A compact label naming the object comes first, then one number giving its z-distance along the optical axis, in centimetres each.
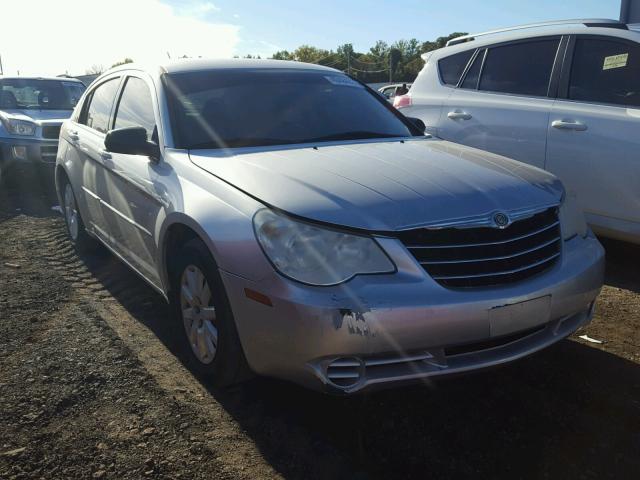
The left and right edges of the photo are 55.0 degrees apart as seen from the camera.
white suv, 430
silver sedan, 231
